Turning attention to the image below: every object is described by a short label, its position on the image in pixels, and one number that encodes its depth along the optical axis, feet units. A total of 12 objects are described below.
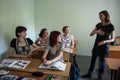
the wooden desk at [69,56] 5.47
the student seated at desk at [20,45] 5.59
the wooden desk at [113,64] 4.23
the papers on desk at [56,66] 3.76
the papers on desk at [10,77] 3.21
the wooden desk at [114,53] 6.34
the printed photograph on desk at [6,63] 3.89
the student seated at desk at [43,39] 6.91
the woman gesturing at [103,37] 5.70
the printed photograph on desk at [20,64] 3.84
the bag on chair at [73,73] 5.49
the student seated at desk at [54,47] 4.60
